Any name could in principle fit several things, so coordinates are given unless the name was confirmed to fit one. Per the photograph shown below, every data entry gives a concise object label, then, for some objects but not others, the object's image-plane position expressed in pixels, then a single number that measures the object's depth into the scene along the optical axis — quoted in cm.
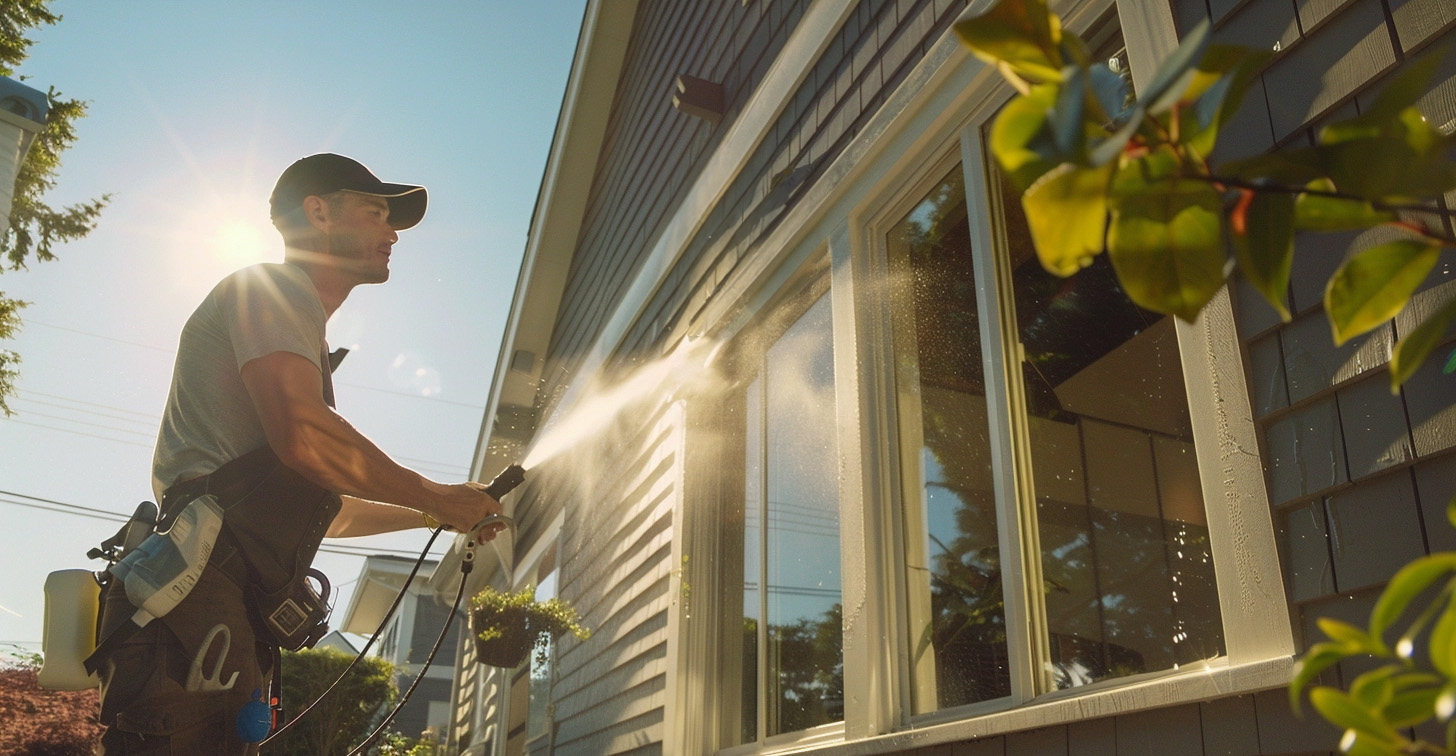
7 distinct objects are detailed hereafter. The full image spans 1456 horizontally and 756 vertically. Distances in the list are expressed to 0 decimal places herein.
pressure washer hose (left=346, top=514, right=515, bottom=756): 263
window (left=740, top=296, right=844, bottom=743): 312
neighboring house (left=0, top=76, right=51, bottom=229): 504
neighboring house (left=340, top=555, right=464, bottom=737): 2258
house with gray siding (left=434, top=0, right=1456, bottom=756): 149
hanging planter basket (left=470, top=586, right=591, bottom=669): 631
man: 204
